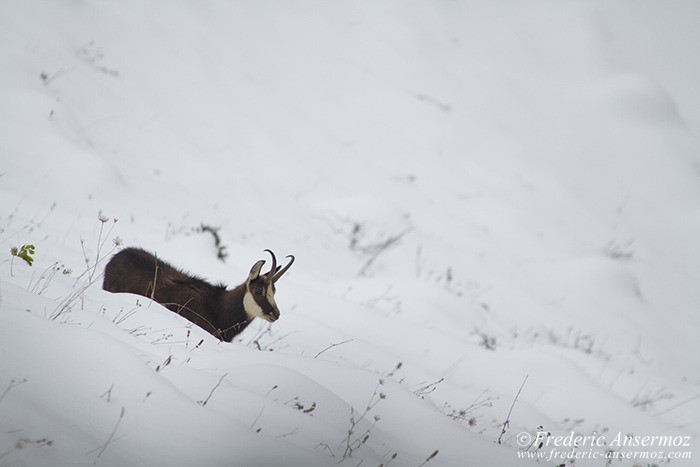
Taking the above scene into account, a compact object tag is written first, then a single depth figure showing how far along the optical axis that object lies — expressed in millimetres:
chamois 65209
